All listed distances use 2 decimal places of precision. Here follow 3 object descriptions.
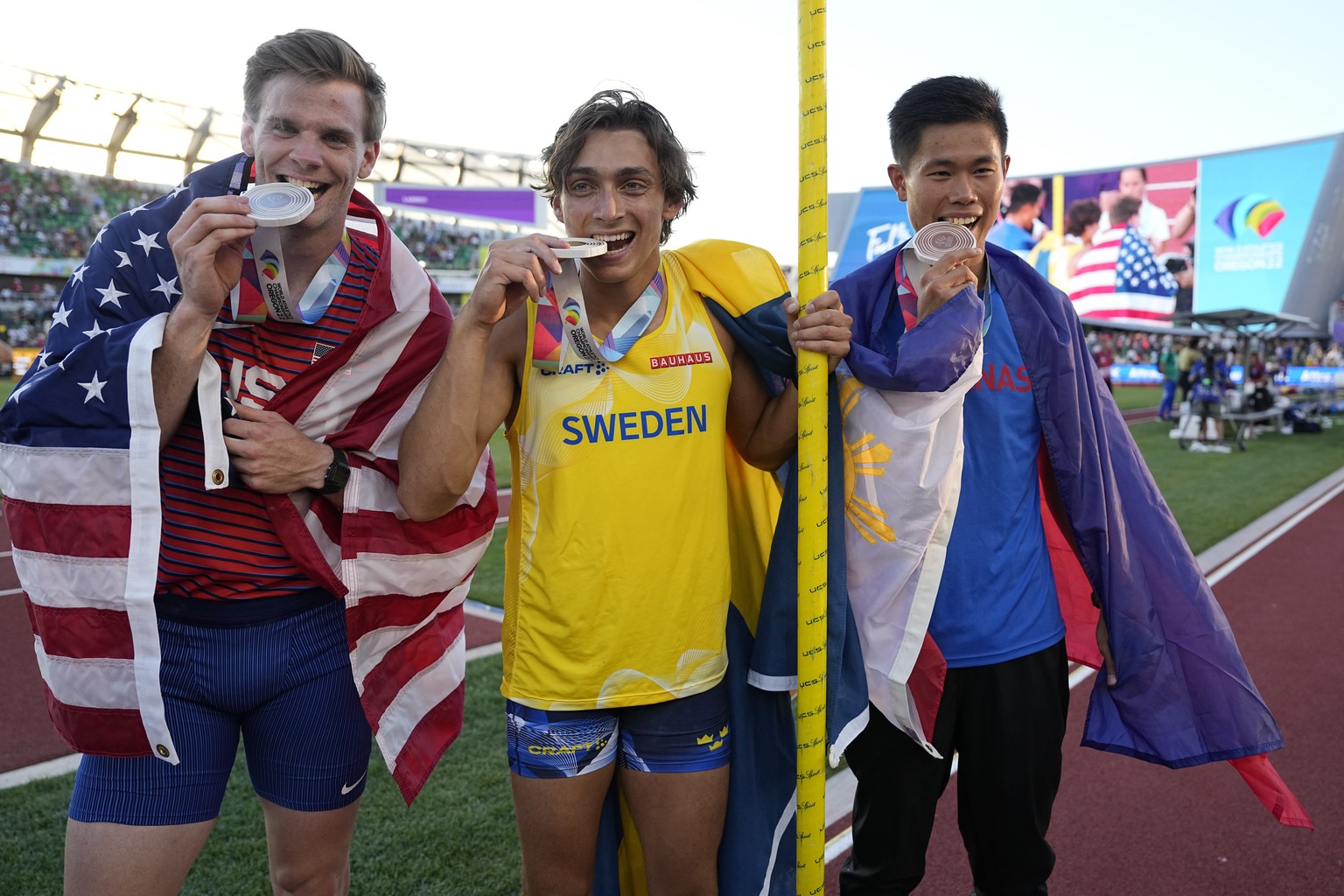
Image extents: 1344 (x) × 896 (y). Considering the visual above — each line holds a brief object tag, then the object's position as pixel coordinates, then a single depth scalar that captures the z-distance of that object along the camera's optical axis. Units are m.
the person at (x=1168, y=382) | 21.42
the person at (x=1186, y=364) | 19.06
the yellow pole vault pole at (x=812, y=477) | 1.93
